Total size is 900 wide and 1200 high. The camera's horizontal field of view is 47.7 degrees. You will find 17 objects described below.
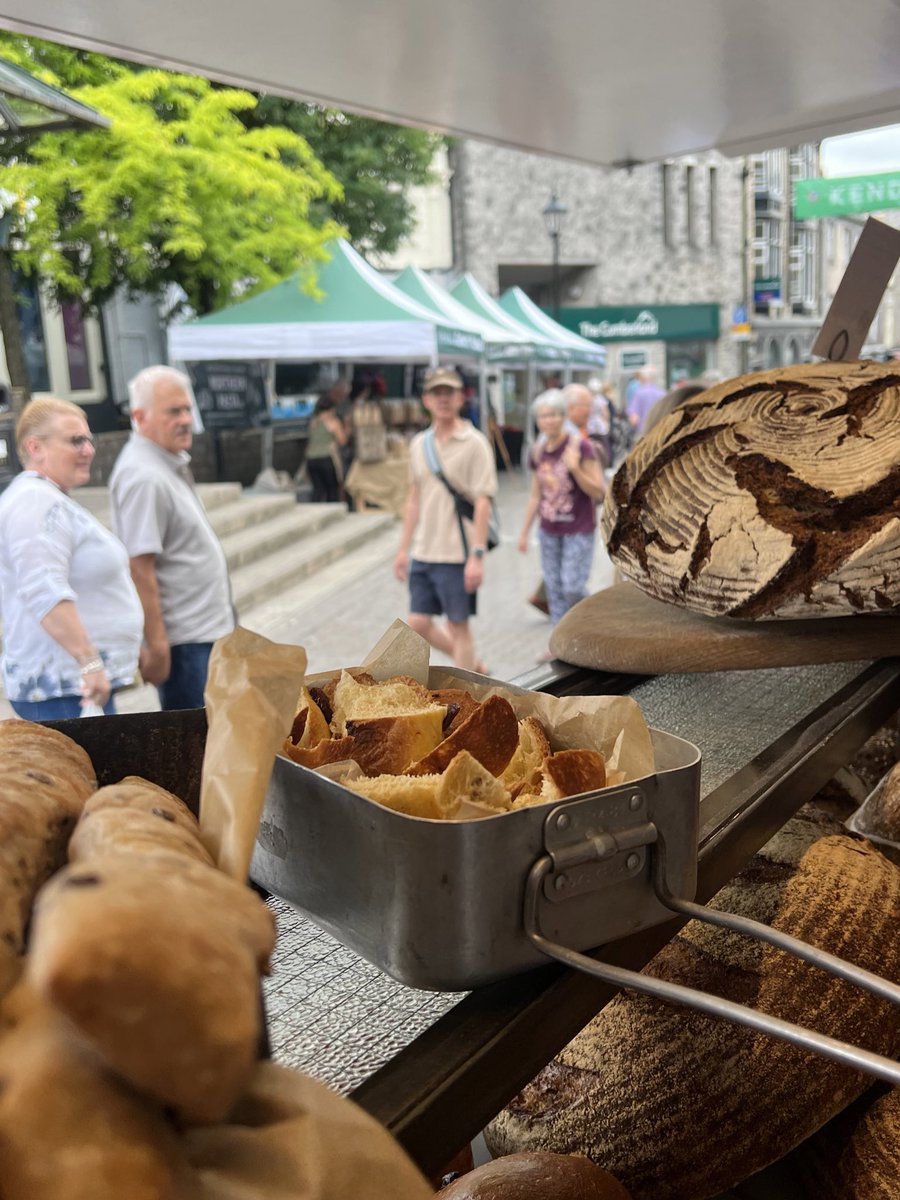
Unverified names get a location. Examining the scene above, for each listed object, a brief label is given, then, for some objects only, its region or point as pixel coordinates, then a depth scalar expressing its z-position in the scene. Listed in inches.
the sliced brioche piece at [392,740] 32.7
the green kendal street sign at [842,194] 343.3
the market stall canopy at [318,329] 440.8
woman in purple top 245.0
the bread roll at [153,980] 14.4
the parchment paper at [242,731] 23.0
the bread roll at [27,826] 18.7
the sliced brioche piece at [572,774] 30.0
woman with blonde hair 132.7
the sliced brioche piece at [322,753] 32.1
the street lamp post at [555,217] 764.6
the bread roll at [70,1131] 15.6
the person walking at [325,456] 525.7
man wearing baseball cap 217.5
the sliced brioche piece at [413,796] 28.3
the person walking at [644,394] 552.4
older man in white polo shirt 142.9
